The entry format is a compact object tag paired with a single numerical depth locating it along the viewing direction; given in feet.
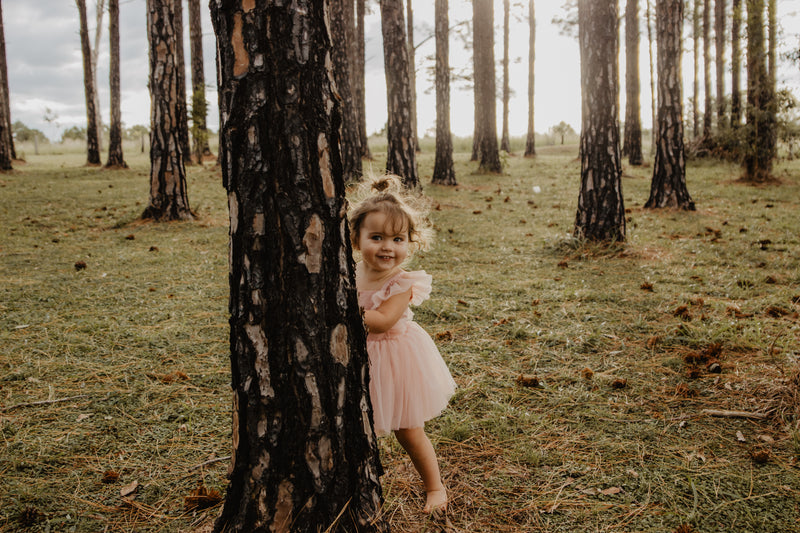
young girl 7.45
